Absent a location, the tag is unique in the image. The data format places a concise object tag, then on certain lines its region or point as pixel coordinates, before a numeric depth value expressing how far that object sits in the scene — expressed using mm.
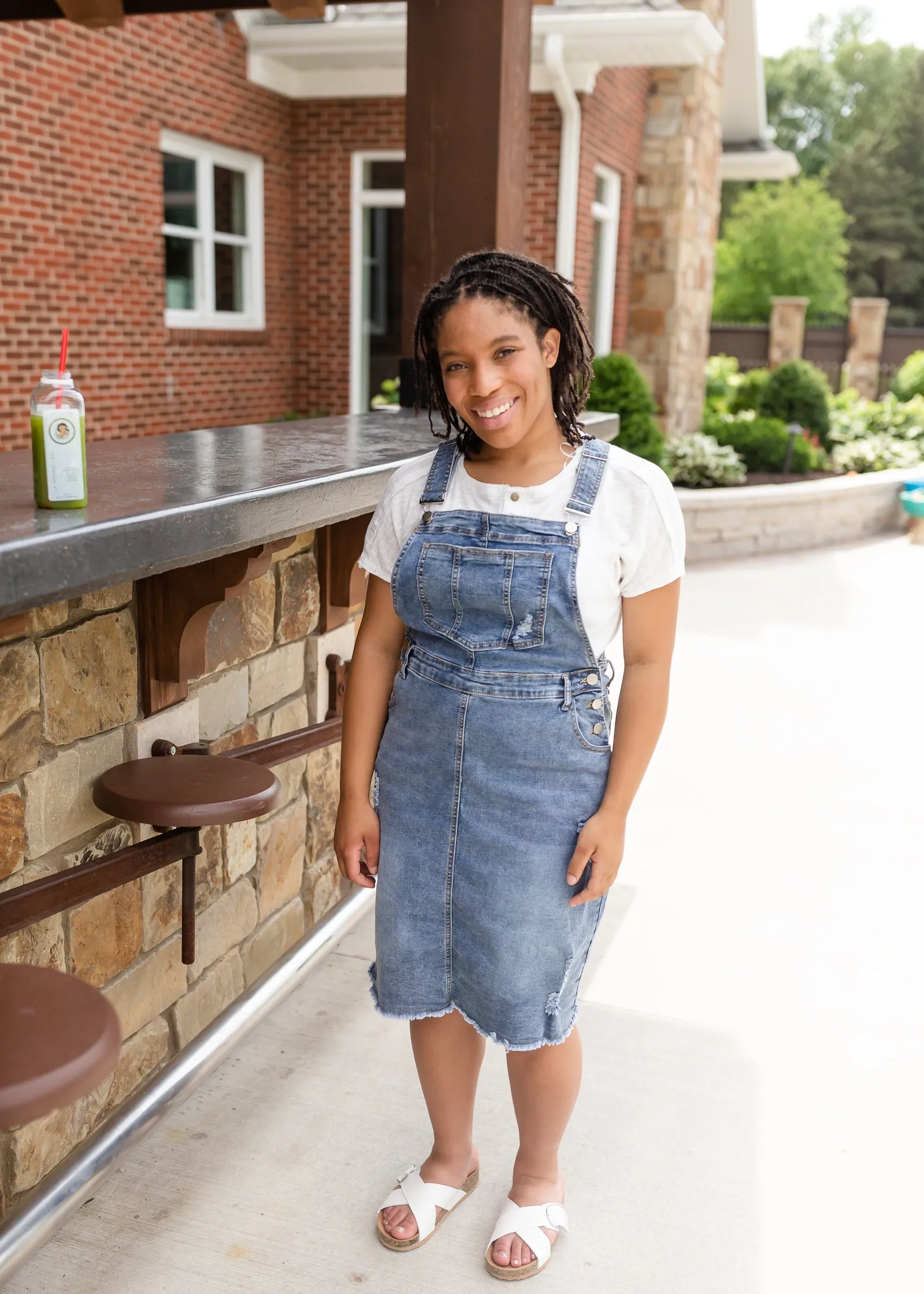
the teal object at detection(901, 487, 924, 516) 10266
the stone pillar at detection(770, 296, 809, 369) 19828
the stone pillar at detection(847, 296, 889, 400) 20984
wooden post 3398
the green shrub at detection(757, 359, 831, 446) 12422
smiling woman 1842
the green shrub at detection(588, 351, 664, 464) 9469
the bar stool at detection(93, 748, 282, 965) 2125
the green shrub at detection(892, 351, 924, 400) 19188
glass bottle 1659
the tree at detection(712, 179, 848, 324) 31922
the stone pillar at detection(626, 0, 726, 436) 11711
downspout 9711
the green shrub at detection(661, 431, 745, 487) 10297
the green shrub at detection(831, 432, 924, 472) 11844
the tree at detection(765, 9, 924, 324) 38188
